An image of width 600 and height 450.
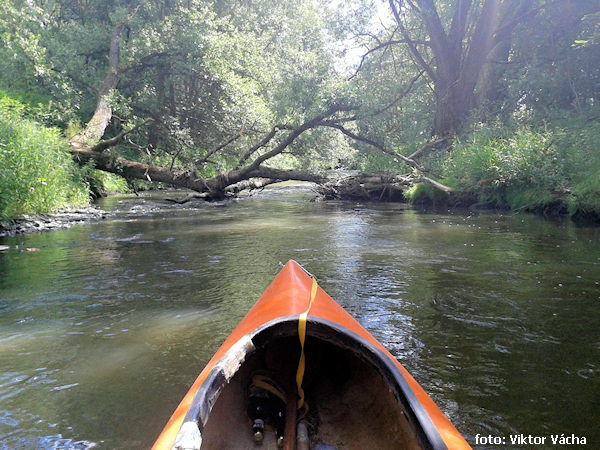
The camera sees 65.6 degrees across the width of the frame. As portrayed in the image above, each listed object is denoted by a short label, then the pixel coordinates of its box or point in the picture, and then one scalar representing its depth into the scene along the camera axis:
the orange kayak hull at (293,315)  1.76
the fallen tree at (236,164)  13.28
